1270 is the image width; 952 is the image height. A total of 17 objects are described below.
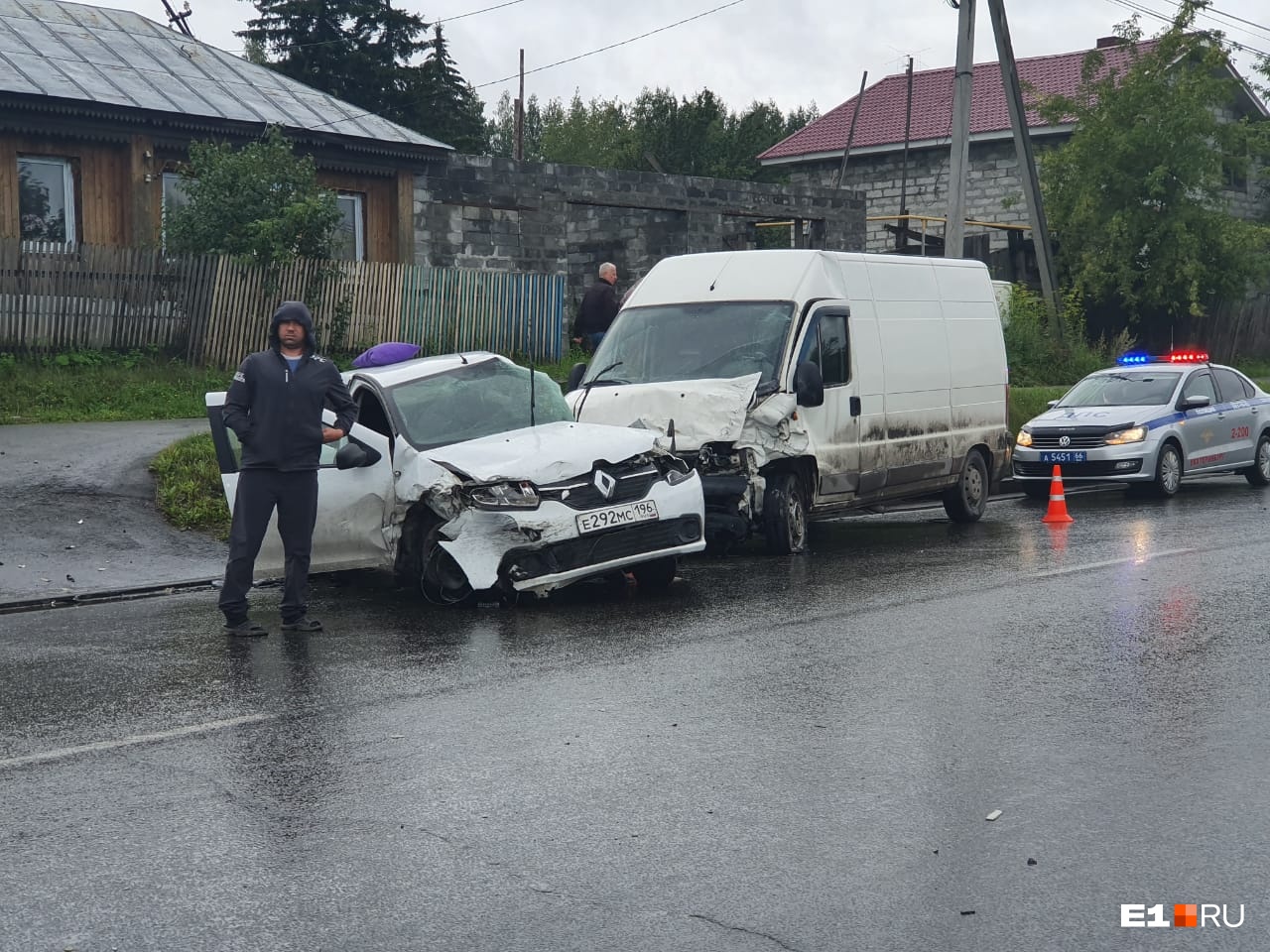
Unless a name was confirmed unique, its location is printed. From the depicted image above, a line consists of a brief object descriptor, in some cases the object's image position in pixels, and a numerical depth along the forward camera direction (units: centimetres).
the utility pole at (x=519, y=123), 5828
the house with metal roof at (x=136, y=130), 2247
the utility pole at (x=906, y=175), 4091
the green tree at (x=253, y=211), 2019
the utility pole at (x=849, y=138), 4212
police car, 1686
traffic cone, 1428
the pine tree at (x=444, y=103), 5572
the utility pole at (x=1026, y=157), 2459
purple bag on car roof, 1152
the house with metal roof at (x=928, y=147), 4088
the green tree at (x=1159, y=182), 3144
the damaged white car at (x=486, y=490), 944
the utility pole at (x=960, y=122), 2223
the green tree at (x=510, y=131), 10325
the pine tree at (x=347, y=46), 5272
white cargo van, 1160
